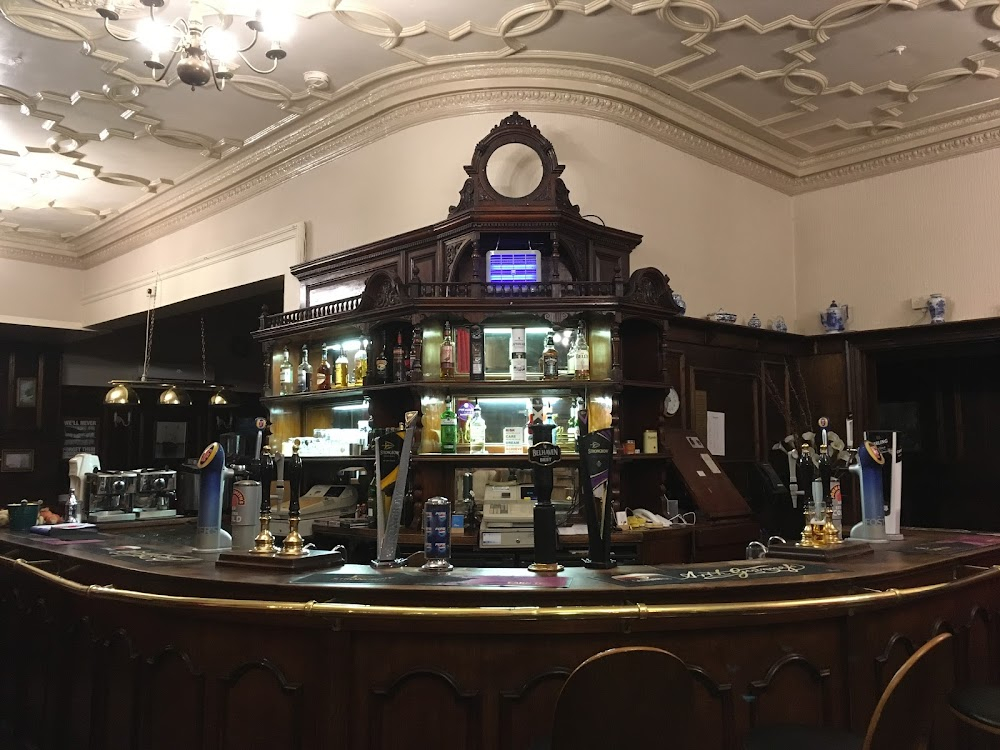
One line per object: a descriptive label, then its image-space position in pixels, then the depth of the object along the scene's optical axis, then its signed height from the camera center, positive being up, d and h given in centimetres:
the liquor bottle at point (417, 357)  507 +57
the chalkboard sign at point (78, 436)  1070 +10
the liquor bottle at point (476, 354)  514 +59
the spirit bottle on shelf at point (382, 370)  552 +53
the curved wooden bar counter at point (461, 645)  235 -66
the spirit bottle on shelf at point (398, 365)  535 +55
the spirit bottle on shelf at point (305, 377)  629 +54
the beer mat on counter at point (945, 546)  329 -47
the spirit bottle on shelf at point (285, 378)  648 +55
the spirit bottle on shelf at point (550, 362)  504 +53
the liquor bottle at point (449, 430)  507 +8
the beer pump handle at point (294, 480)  301 -15
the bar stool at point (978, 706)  242 -87
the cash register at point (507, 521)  462 -48
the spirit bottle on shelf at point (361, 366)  571 +58
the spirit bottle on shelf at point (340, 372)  598 +56
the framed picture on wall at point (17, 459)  1009 -21
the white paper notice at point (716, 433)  644 +7
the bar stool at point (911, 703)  178 -63
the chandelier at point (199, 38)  390 +241
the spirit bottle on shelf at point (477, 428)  522 +10
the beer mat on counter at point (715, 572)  260 -47
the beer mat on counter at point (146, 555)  310 -48
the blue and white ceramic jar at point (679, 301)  600 +111
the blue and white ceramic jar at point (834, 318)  712 +115
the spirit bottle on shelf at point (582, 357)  507 +57
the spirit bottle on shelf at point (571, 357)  516 +57
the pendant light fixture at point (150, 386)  777 +55
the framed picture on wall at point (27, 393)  1038 +69
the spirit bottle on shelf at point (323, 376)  605 +53
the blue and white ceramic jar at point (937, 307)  656 +114
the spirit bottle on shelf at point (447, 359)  512 +56
